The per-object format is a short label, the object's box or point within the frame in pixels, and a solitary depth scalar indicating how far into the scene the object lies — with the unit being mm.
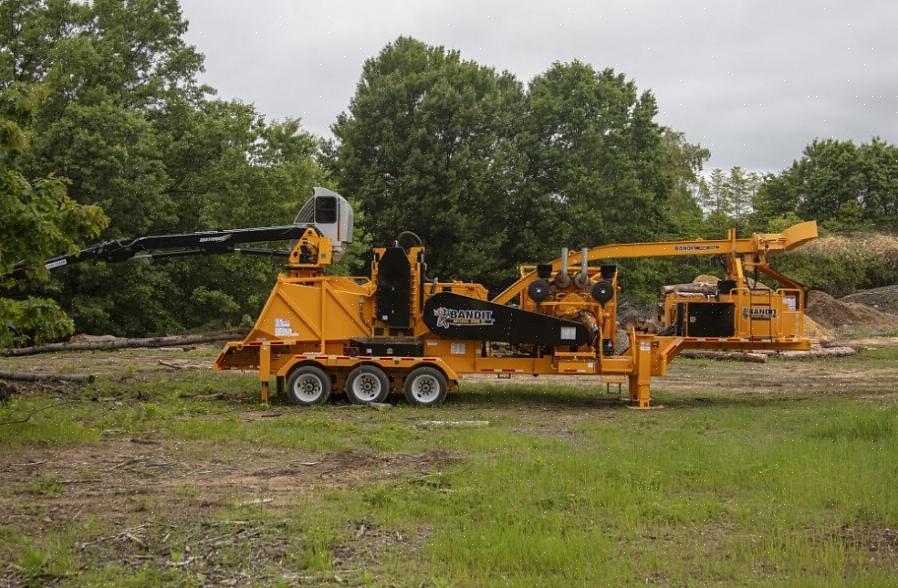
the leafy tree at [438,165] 42531
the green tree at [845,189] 59541
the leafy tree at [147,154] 32812
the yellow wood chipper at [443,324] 17266
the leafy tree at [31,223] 11414
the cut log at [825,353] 30094
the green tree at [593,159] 43625
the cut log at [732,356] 29281
